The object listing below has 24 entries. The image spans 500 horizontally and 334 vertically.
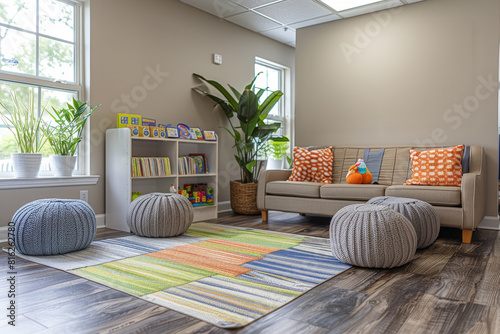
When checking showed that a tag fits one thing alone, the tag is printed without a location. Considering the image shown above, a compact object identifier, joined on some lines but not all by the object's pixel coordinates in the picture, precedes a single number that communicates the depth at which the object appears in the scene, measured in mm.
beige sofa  3154
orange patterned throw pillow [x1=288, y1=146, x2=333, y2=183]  4258
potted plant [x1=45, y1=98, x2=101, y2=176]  3307
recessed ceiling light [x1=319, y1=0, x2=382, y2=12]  4316
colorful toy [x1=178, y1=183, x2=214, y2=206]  4204
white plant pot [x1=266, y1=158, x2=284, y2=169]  5766
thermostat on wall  4805
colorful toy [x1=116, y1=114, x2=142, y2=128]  3656
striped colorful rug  1803
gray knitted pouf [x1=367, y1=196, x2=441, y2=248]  2801
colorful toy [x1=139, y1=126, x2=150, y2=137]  3664
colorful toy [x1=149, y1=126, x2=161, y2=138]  3760
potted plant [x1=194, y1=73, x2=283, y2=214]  4551
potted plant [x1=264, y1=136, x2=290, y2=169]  5531
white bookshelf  3555
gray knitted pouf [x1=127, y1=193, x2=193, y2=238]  3156
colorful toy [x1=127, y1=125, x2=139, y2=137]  3535
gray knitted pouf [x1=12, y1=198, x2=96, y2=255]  2521
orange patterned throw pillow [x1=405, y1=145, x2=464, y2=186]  3473
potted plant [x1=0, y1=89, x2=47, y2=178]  3145
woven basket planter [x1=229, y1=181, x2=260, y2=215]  4555
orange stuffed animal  3906
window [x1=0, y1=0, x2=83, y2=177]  3197
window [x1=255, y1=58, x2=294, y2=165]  5684
